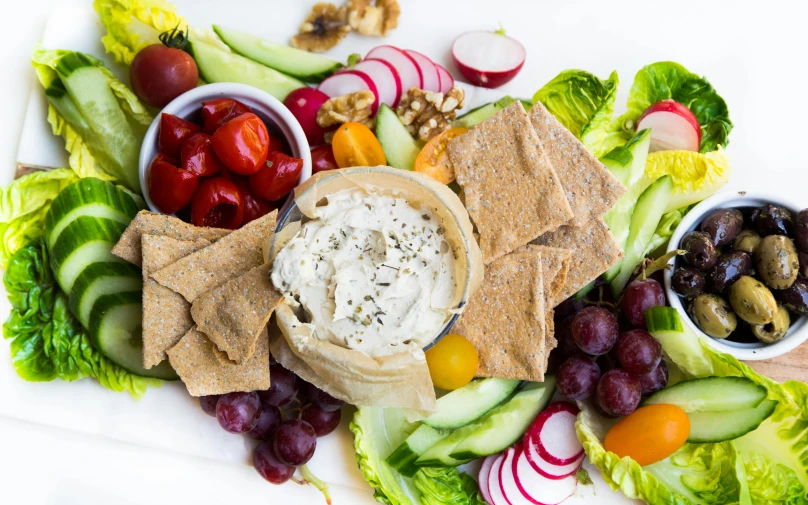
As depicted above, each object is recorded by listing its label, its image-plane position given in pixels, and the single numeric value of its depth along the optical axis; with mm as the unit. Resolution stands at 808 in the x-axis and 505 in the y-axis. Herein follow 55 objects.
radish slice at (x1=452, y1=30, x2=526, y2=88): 629
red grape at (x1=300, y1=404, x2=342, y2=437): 570
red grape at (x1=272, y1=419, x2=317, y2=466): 554
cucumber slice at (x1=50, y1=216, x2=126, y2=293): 555
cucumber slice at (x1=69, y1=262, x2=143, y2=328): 556
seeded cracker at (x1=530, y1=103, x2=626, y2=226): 565
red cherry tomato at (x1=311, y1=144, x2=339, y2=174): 600
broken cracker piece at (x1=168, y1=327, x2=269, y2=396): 546
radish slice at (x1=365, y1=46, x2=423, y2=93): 616
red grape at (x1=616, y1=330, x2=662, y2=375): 551
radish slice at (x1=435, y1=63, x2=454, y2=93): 619
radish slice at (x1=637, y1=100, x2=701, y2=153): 593
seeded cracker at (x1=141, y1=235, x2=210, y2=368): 545
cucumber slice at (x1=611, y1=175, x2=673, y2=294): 582
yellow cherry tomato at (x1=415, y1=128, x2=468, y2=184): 582
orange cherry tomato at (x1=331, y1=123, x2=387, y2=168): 583
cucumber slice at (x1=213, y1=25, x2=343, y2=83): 616
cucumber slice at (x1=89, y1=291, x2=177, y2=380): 557
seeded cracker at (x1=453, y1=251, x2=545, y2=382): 556
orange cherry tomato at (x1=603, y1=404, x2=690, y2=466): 547
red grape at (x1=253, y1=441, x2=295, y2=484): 564
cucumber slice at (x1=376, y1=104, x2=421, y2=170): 599
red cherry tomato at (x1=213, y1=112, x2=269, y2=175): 546
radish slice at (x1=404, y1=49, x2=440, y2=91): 617
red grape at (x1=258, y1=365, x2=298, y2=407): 565
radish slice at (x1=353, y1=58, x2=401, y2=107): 610
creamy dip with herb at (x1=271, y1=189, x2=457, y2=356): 506
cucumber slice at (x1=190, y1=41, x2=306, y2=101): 603
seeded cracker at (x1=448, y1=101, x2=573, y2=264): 560
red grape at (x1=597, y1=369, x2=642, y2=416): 551
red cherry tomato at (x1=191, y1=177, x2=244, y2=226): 557
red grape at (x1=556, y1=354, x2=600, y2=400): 563
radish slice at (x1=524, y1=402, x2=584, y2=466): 564
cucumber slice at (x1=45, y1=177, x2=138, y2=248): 557
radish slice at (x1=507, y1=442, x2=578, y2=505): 564
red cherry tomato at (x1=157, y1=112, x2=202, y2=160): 558
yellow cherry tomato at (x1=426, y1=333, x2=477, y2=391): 555
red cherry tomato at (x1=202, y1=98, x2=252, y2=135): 565
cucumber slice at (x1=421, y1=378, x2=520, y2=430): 562
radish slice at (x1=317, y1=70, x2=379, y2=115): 607
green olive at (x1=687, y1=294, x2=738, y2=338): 553
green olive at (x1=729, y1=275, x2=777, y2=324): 543
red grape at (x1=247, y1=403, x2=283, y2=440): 572
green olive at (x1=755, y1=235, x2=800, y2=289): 548
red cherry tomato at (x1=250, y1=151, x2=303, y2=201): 559
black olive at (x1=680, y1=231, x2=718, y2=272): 551
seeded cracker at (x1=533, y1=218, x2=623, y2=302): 566
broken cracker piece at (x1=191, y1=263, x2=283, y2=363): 524
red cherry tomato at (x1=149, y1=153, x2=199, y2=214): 548
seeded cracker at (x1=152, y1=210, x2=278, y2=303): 546
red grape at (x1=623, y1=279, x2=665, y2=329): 561
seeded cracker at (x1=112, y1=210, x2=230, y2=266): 553
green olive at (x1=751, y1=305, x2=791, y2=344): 549
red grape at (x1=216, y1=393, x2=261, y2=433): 554
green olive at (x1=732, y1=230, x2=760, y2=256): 561
